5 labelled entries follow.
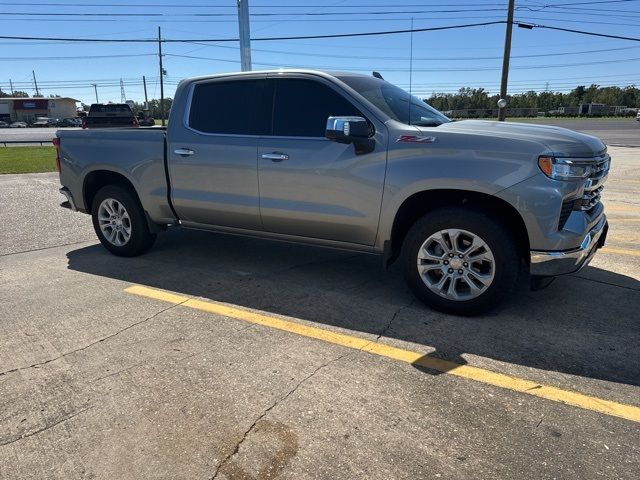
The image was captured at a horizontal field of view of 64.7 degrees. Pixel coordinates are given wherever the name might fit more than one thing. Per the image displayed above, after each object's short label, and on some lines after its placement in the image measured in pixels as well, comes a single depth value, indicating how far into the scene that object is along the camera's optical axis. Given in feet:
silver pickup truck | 11.80
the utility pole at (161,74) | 179.63
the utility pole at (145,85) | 309.14
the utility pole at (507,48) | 81.56
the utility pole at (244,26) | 43.18
